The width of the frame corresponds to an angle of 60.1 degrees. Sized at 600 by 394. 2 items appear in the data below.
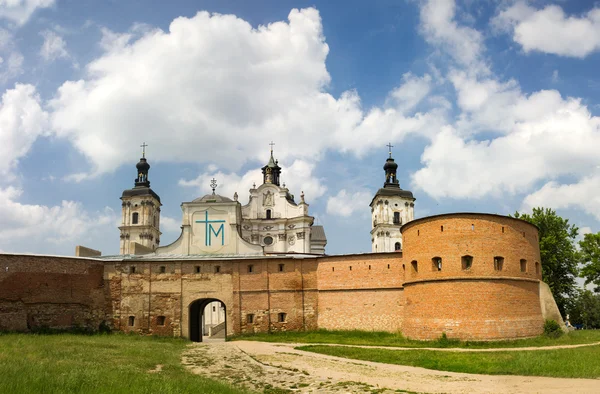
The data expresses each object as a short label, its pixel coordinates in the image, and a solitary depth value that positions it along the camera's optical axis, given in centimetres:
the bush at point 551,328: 2222
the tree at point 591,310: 4728
